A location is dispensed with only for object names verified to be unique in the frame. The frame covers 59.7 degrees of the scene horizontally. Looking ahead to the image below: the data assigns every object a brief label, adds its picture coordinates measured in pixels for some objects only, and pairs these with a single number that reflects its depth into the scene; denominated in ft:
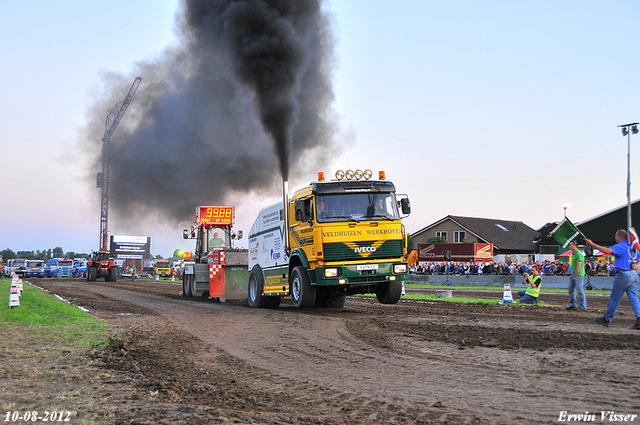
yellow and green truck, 41.88
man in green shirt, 46.19
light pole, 100.17
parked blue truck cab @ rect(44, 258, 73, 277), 209.67
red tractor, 152.15
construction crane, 182.80
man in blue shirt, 31.65
